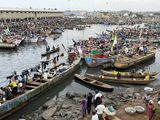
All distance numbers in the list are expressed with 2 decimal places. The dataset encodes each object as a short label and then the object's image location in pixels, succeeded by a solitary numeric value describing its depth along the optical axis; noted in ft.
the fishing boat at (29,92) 65.92
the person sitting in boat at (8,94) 69.10
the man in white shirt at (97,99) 62.49
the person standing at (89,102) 60.36
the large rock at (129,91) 84.58
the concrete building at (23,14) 291.99
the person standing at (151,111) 54.00
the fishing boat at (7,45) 159.51
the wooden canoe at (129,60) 114.28
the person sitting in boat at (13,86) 72.66
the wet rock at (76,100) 76.54
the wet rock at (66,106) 71.20
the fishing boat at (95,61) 115.14
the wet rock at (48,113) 64.40
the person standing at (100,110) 53.61
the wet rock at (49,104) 73.28
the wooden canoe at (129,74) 96.68
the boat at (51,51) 144.50
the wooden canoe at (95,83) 86.44
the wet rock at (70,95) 80.21
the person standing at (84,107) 60.13
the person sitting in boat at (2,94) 68.06
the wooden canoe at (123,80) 93.15
